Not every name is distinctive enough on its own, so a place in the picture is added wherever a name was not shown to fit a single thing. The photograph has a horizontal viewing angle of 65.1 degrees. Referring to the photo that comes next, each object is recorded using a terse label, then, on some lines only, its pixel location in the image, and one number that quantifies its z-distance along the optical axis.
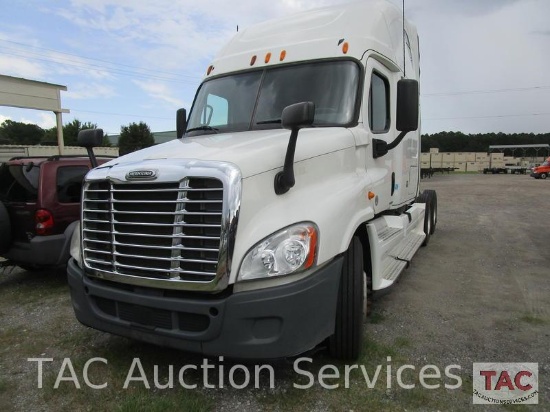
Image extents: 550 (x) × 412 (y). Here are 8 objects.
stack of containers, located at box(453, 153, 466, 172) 58.59
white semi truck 2.80
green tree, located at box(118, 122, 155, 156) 56.12
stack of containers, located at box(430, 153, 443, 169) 58.68
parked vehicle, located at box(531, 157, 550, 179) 34.84
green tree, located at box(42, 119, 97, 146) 68.69
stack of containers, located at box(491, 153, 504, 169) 53.56
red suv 5.64
